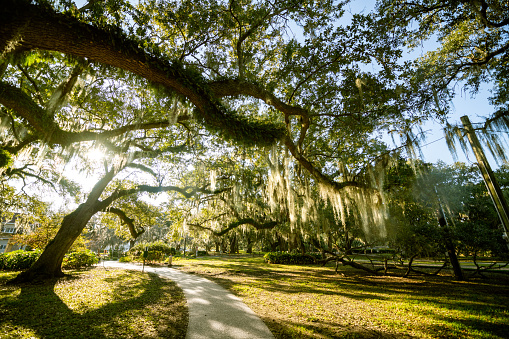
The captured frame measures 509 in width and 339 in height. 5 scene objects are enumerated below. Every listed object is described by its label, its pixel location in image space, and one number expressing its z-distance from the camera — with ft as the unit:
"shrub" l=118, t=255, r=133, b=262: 61.28
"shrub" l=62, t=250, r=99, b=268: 34.85
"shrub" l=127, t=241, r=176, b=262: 50.84
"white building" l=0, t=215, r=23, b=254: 87.05
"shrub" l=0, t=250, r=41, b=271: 31.22
